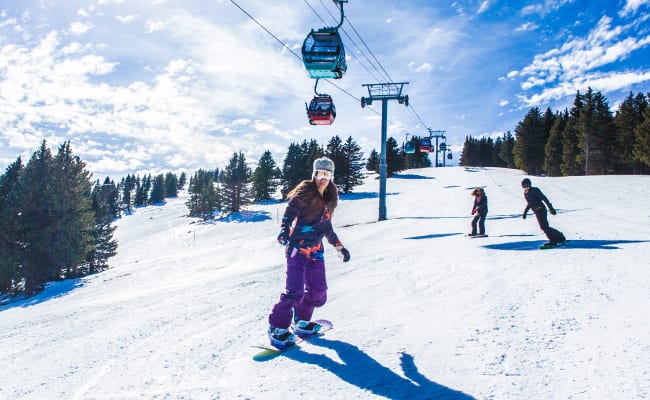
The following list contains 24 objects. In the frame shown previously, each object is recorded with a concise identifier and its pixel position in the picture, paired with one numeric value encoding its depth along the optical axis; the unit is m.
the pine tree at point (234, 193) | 56.06
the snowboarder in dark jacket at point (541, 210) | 8.25
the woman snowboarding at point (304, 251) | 3.68
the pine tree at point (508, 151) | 82.69
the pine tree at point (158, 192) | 132.12
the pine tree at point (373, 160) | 92.91
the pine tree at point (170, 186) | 149.52
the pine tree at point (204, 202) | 63.88
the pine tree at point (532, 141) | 62.88
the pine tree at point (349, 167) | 51.12
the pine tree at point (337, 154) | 51.06
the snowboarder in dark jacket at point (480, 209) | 11.23
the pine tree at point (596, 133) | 47.28
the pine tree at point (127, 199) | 123.59
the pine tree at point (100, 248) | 34.78
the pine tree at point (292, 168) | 60.81
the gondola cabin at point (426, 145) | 36.03
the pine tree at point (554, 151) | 57.78
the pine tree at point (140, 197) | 129.50
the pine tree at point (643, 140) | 39.44
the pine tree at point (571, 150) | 53.28
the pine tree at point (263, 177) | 65.12
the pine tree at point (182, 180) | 182.64
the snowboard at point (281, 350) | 3.45
